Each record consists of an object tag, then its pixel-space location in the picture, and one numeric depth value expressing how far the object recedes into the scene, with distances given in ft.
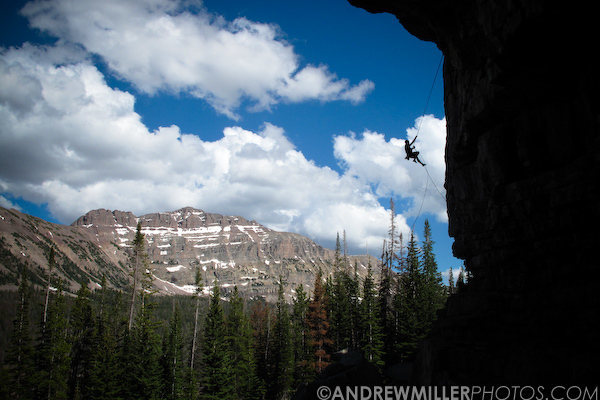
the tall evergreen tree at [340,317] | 142.92
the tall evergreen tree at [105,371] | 106.32
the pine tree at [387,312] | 136.14
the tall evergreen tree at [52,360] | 121.60
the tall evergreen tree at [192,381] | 111.14
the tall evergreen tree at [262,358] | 143.95
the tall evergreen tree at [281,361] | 142.82
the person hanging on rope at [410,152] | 62.08
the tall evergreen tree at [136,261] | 114.27
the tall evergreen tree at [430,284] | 137.53
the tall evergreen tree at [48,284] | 135.13
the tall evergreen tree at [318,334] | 126.82
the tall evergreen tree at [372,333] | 123.03
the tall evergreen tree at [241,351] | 136.36
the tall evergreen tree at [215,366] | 107.76
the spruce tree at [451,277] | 251.09
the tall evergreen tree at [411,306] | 118.83
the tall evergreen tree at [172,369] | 115.55
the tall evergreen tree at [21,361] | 113.85
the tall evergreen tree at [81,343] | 140.77
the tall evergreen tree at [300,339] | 133.39
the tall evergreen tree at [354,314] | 142.20
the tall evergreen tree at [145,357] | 104.88
